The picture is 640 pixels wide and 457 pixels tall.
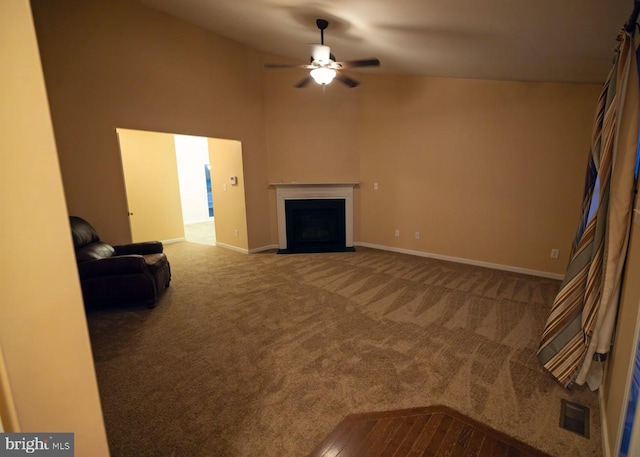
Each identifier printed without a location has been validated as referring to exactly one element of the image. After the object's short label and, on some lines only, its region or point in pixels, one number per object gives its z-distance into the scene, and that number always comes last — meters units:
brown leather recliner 2.91
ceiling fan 2.98
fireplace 5.34
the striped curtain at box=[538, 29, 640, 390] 1.55
